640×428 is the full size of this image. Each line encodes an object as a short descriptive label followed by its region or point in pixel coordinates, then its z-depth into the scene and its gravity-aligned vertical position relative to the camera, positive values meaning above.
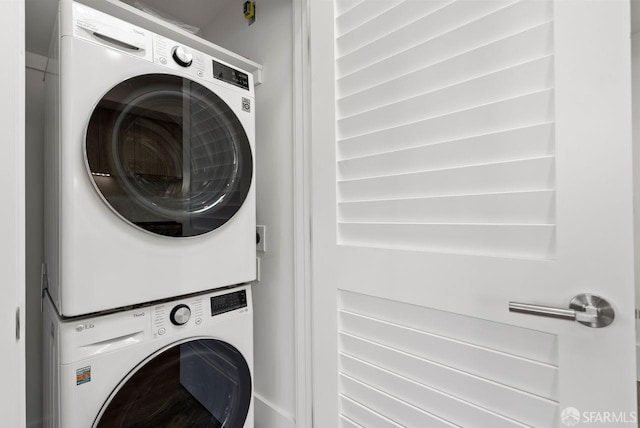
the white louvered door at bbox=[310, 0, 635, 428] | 0.65 +0.00
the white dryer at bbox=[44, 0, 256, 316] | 0.86 +0.15
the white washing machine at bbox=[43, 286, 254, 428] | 0.87 -0.51
